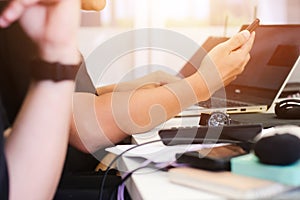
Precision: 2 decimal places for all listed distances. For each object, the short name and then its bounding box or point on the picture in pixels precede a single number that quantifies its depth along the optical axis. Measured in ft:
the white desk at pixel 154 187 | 3.72
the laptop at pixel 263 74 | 6.27
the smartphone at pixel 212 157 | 3.93
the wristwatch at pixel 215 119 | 5.25
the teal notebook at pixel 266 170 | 3.70
